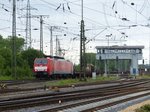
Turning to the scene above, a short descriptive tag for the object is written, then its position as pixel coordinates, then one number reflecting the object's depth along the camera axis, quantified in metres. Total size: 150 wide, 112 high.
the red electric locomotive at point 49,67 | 66.62
